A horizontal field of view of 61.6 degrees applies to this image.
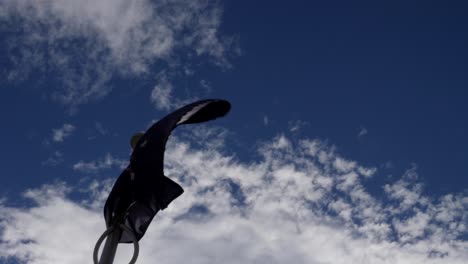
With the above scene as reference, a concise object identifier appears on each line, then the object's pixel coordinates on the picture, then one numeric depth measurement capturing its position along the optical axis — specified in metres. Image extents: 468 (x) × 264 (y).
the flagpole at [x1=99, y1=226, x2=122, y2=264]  2.72
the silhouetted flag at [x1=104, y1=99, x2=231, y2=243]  3.07
